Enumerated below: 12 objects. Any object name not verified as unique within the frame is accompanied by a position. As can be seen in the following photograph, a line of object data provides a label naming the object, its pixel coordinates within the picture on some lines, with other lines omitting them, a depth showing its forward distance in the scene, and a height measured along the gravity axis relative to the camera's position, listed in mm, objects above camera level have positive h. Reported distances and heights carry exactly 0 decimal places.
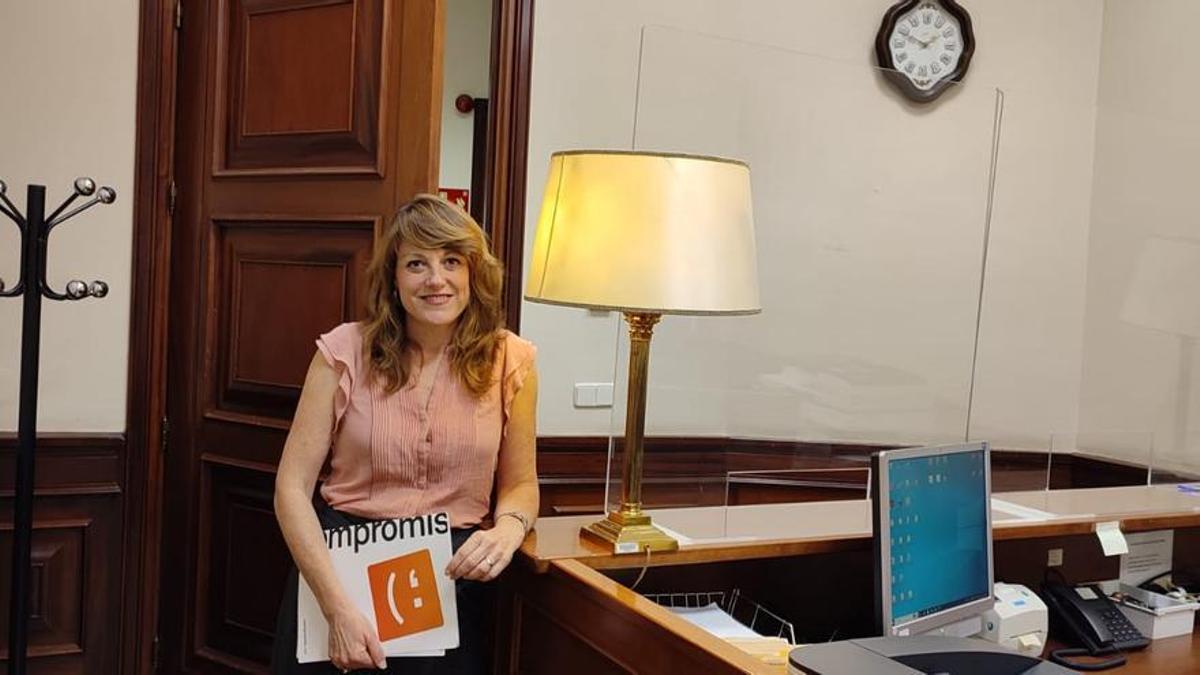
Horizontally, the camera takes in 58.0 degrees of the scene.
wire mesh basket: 1920 -562
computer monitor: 1677 -369
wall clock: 3543 +879
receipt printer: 1904 -542
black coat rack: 2330 -176
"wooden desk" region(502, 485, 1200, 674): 1607 -477
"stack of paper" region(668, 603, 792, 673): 1597 -528
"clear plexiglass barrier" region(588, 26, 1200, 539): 3012 +52
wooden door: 2576 +100
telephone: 2055 -586
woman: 1810 -225
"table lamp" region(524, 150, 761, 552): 1716 +91
